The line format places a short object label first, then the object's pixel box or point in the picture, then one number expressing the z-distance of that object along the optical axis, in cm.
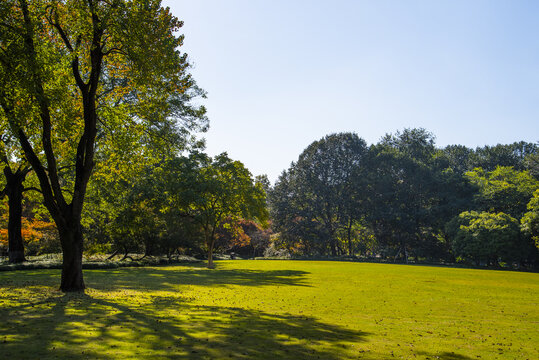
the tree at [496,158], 7544
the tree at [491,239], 4309
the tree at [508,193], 5112
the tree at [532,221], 4109
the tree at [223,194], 3547
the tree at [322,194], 6419
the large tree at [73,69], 1180
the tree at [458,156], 8856
